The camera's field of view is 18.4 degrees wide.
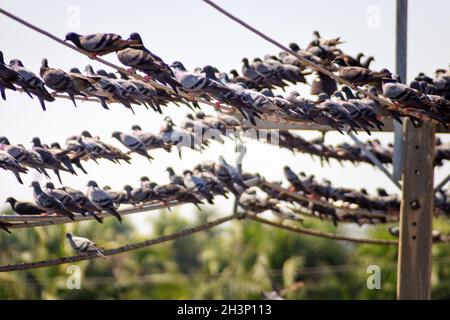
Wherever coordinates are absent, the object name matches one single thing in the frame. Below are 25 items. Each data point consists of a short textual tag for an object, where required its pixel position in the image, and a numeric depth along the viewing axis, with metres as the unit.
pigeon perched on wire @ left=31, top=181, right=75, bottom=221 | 16.34
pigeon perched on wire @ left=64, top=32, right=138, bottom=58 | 14.52
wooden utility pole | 18.64
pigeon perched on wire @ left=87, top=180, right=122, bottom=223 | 17.03
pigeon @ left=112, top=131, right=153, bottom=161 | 18.23
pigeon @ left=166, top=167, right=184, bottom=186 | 18.89
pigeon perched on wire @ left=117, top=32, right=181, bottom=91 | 14.82
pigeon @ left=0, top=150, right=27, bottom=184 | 15.27
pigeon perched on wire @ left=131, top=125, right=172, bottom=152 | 18.48
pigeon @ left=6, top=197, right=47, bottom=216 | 16.80
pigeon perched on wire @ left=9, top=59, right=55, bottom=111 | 14.64
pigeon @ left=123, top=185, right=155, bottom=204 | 17.97
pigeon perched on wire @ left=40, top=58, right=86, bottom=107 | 14.97
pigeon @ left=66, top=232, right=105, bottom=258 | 16.93
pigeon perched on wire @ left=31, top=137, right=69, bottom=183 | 16.28
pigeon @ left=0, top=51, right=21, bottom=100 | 14.49
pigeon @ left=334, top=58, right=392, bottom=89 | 17.09
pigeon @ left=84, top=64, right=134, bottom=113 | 15.55
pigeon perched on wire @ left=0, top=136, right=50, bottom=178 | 15.84
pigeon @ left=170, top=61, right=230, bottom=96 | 15.48
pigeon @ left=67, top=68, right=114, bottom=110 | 15.23
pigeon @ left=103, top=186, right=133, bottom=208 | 17.81
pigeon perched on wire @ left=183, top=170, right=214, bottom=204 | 18.58
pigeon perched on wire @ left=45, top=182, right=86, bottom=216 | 16.47
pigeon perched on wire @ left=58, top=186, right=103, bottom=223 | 16.64
